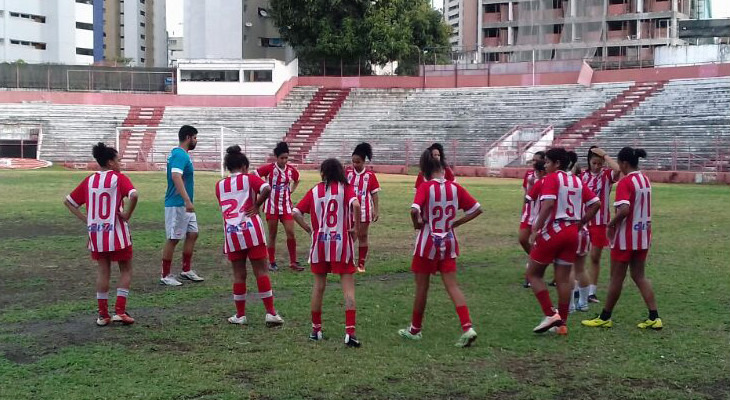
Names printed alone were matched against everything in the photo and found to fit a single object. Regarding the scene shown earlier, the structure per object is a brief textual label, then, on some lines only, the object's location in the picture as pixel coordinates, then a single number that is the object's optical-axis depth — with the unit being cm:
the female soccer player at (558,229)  724
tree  4800
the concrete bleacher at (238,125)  3984
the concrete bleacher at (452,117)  3819
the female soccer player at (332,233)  696
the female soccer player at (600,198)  879
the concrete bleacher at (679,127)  3127
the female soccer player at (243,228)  753
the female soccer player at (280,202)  1095
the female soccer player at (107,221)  757
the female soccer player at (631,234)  750
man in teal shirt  959
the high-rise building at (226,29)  5469
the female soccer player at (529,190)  920
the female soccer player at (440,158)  840
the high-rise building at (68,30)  6856
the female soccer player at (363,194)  1058
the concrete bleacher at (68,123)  3994
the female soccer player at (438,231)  689
